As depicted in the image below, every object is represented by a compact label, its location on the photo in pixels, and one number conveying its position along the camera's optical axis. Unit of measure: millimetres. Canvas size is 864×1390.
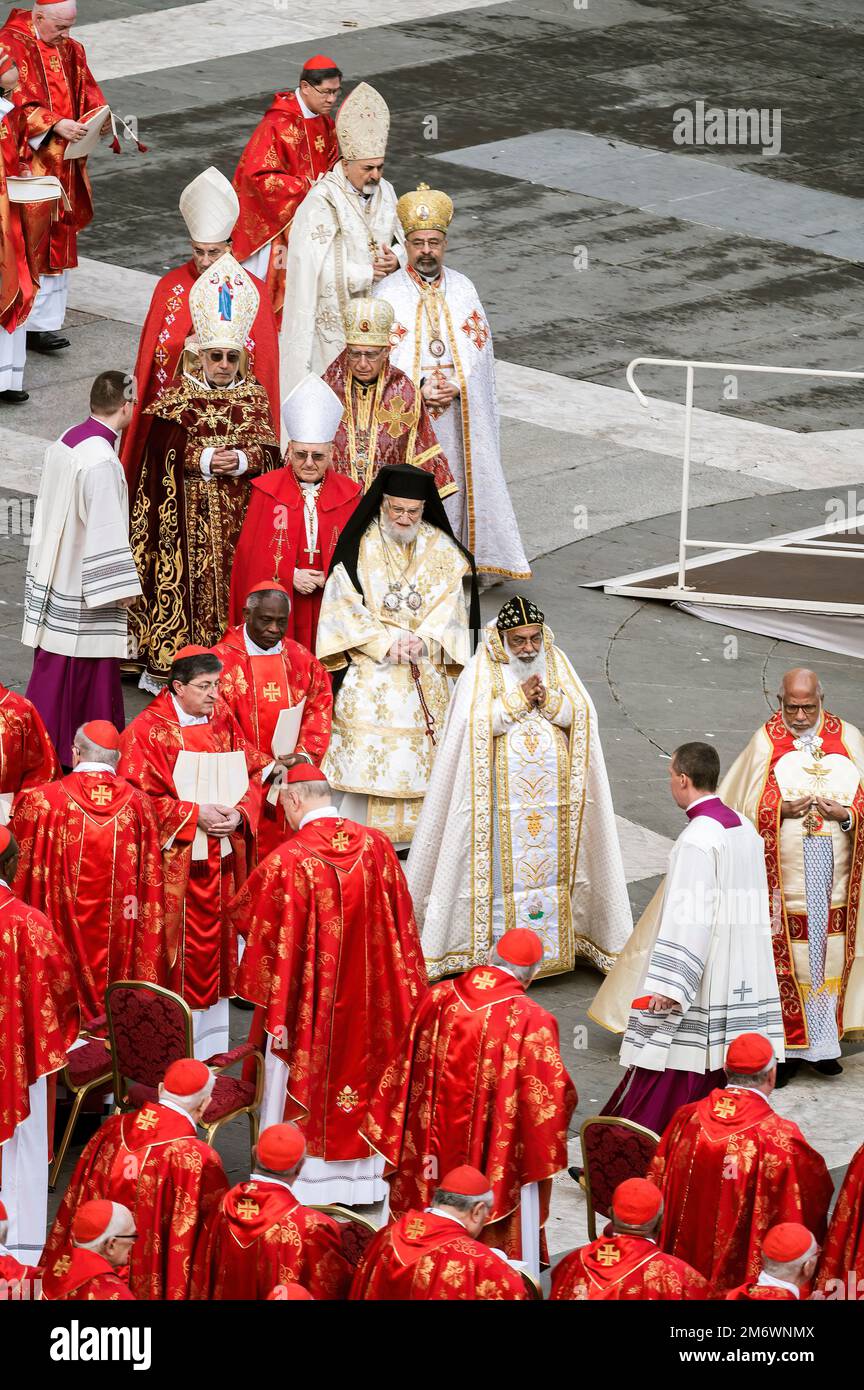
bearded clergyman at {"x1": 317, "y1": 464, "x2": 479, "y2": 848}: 23250
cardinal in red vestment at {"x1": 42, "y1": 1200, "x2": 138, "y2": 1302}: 14367
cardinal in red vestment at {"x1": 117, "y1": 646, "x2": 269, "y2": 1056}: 20578
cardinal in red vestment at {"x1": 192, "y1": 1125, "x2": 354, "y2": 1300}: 15375
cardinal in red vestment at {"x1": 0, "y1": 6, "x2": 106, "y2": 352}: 33094
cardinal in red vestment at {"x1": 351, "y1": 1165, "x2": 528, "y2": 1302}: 14516
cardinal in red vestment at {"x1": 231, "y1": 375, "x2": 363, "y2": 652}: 24172
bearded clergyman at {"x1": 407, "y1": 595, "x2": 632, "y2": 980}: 21844
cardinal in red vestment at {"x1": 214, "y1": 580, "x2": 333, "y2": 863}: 21859
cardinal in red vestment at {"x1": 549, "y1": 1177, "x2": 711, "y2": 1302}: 14727
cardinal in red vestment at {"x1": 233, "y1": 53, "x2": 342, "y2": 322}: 31547
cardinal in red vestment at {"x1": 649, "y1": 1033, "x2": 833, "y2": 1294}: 16500
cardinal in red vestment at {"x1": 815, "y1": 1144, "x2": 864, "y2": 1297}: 15922
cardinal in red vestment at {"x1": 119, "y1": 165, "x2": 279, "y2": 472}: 26672
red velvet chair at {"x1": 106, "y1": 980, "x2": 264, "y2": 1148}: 18187
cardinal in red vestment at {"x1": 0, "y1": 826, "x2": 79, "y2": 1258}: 17656
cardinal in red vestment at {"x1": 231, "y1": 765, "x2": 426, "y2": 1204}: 18781
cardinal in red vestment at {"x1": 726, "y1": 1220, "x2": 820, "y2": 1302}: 14703
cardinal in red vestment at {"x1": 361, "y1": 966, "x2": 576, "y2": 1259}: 17172
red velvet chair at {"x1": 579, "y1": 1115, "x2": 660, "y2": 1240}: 17219
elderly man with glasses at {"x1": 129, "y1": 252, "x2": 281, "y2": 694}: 25672
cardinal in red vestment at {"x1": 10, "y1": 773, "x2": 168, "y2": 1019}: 19375
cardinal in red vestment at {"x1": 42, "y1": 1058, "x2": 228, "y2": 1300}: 16125
